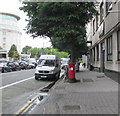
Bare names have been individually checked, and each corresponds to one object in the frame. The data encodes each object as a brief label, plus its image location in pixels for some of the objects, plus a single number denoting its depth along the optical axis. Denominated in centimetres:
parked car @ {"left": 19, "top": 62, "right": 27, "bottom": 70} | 3803
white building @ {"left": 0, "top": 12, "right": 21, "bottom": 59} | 10519
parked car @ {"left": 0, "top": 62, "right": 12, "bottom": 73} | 2674
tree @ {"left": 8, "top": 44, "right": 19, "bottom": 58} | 8419
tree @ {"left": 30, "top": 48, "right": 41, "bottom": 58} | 11291
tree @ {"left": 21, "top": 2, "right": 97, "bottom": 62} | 1142
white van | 1619
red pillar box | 1322
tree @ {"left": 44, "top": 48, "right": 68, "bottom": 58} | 10468
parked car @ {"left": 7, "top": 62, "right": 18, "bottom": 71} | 3173
